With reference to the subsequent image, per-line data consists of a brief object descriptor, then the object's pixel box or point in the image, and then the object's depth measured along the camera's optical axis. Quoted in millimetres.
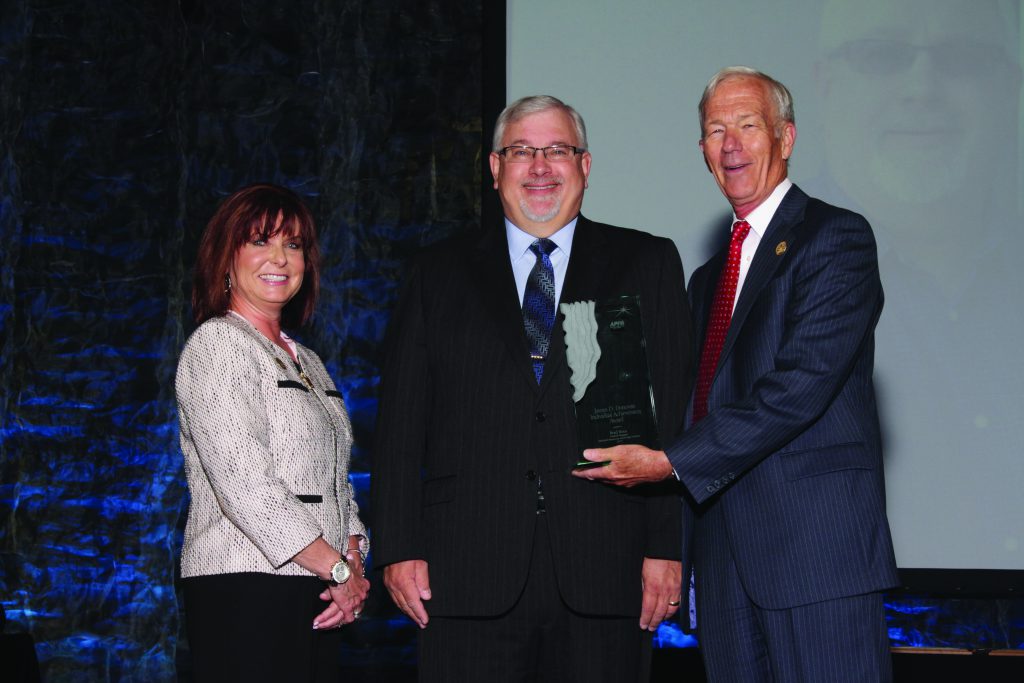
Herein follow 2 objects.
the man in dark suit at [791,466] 1862
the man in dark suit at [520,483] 1983
